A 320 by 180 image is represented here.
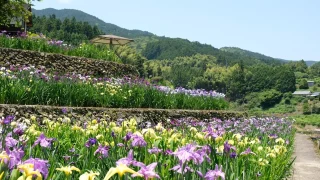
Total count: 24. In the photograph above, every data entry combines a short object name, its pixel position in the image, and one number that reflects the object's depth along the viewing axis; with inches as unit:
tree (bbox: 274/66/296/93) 5334.6
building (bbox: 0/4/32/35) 871.5
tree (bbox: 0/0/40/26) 655.0
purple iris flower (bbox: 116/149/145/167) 67.1
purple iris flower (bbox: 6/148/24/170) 63.8
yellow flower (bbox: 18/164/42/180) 52.7
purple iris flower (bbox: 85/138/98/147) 107.9
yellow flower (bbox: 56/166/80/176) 66.6
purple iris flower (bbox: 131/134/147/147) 94.4
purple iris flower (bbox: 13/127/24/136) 113.2
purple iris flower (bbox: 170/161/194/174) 74.2
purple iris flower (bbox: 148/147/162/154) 105.7
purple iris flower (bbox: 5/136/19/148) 87.9
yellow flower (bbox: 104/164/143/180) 49.1
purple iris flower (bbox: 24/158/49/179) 60.9
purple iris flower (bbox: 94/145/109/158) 97.5
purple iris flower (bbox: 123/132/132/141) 104.3
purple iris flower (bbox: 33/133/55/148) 92.9
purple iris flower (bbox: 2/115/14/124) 119.4
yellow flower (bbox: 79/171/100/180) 50.0
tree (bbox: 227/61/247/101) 5103.3
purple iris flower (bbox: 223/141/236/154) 99.3
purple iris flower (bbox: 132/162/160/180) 58.8
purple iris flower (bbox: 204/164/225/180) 71.7
